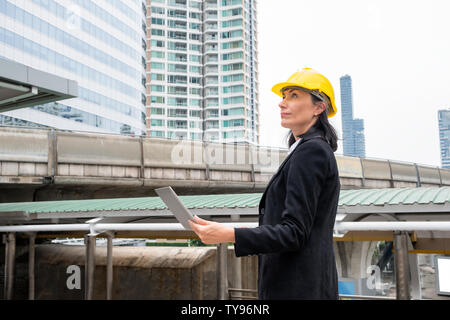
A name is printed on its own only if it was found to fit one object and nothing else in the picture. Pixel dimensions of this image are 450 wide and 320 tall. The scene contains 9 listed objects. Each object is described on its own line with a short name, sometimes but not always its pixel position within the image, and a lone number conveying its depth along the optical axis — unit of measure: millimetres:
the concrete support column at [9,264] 11797
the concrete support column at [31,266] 12738
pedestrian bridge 16406
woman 1754
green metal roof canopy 6625
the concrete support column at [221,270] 8953
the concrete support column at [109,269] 10296
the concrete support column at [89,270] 9336
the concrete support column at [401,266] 6605
